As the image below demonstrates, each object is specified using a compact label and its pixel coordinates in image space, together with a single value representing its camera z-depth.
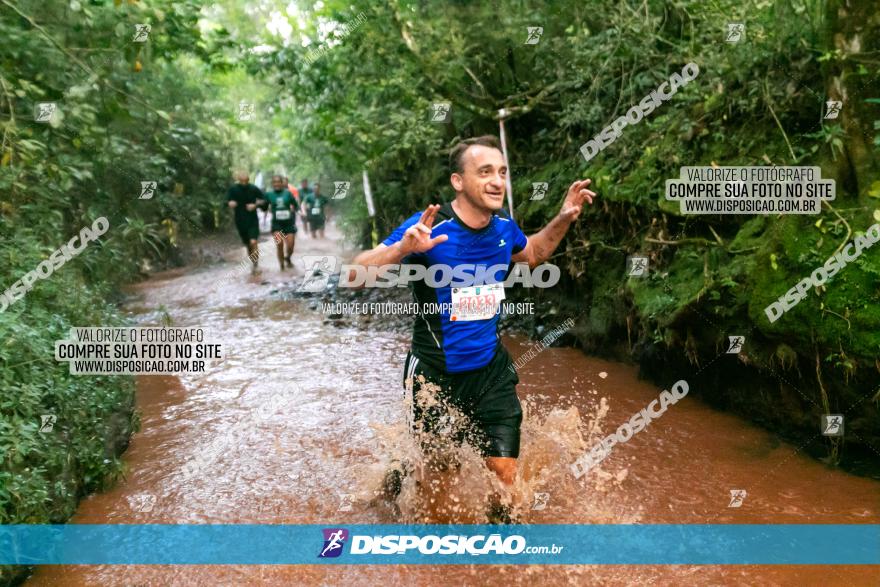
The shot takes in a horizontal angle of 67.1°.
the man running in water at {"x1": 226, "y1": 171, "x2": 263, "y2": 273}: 13.64
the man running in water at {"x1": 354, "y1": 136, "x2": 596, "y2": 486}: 3.72
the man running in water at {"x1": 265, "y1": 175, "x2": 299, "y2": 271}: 14.20
